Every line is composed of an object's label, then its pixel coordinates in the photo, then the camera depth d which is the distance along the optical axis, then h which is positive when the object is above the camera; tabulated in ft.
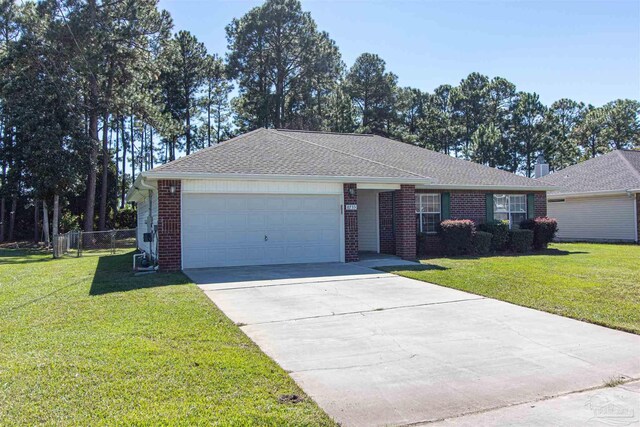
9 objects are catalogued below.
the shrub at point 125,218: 117.70 -0.50
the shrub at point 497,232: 53.26 -2.55
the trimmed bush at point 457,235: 50.60 -2.69
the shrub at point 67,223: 104.68 -1.34
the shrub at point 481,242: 51.26 -3.53
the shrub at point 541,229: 57.00 -2.47
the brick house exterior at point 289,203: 39.96 +1.01
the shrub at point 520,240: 54.60 -3.60
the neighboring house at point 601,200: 69.92 +1.31
